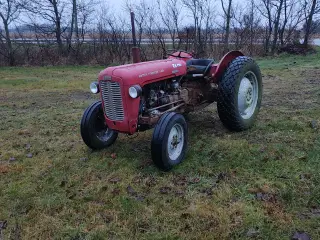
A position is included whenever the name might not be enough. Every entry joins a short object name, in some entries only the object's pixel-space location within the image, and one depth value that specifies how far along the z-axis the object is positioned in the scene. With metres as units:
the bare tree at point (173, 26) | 17.27
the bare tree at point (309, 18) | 16.93
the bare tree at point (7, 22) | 16.05
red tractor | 3.40
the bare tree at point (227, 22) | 16.86
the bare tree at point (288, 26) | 17.77
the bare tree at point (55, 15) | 17.17
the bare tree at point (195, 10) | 17.88
